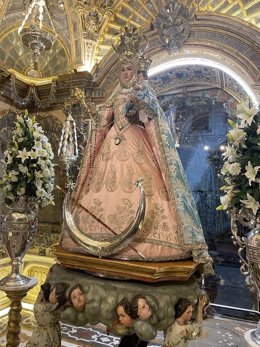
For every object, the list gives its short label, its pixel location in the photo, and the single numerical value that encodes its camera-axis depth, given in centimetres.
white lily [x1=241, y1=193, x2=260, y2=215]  211
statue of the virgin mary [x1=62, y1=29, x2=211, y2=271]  163
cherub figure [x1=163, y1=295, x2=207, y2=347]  145
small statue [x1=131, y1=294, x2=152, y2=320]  137
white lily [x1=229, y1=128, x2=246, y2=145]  221
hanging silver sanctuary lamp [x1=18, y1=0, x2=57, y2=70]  370
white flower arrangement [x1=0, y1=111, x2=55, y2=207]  297
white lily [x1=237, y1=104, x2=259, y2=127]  221
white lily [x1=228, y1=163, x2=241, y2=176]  221
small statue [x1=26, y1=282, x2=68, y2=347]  158
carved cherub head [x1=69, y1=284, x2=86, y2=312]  150
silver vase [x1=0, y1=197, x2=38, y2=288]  286
